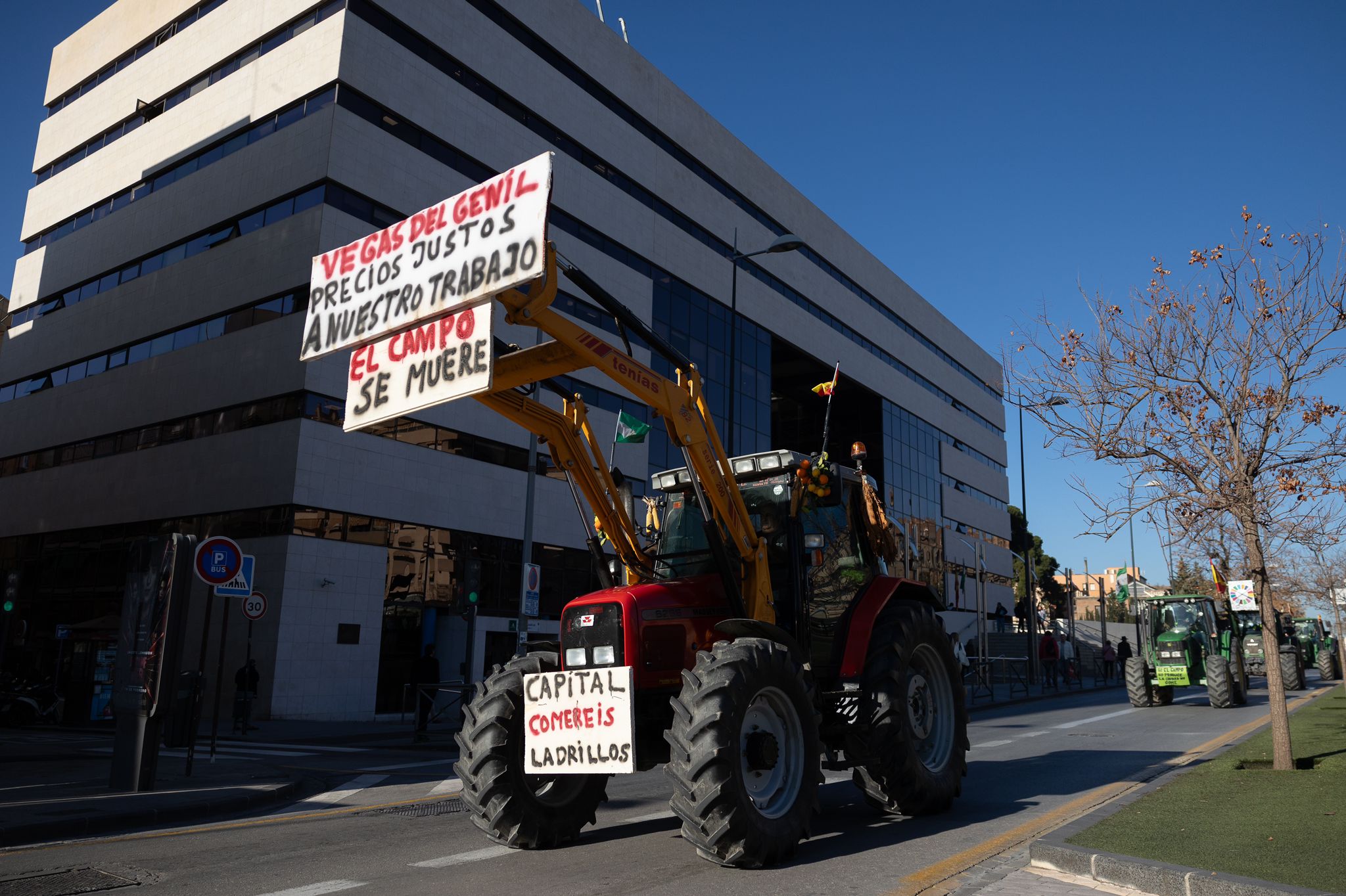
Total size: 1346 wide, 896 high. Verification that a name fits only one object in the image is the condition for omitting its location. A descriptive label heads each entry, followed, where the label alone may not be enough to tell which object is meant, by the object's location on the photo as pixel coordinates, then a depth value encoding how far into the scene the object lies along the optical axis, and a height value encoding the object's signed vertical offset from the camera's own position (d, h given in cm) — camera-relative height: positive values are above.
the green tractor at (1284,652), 2692 +0
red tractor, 560 -15
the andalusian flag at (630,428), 1445 +320
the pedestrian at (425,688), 1677 -95
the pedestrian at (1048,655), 3130 -27
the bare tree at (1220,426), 941 +226
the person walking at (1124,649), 3313 -2
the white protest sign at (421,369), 534 +153
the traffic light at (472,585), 1916 +97
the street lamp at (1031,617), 3572 +114
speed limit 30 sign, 1781 +42
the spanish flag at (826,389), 863 +236
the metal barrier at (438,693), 1534 -111
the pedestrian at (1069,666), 3331 -70
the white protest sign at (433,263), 534 +218
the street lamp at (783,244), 1947 +808
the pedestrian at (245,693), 1841 -126
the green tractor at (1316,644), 3469 +36
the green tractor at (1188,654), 1958 -8
